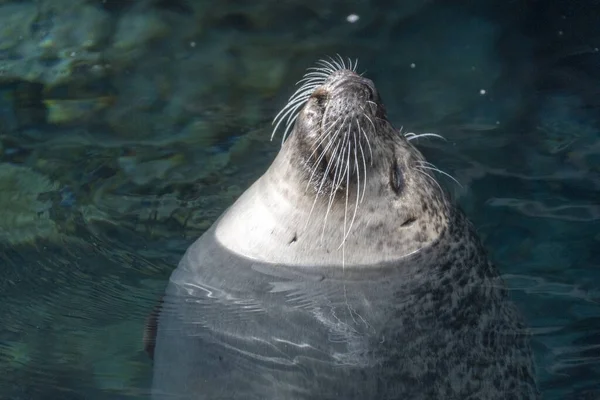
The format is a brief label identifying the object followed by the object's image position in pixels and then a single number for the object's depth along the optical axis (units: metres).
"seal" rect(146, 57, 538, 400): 7.99
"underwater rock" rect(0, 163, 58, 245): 10.46
